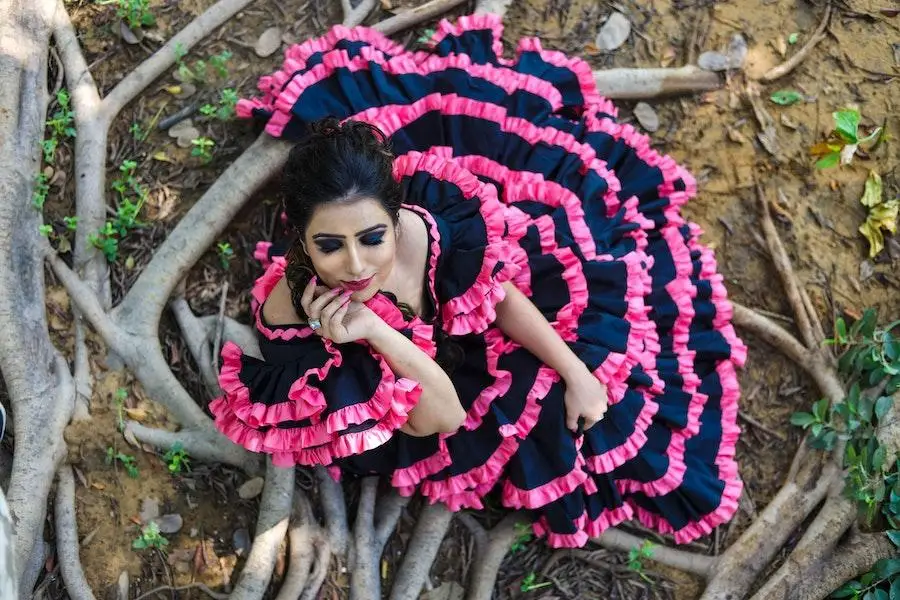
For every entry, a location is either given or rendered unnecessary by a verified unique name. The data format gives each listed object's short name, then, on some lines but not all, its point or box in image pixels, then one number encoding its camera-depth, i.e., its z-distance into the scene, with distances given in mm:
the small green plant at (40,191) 3312
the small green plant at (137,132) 3579
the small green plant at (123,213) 3355
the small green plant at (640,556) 3494
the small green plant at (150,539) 3150
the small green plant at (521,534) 3488
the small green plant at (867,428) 3273
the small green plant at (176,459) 3227
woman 2596
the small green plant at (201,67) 3617
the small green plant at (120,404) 3268
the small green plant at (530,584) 3459
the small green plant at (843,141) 3711
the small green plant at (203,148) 3518
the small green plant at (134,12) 3611
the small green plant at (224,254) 3512
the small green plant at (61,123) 3453
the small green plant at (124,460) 3219
